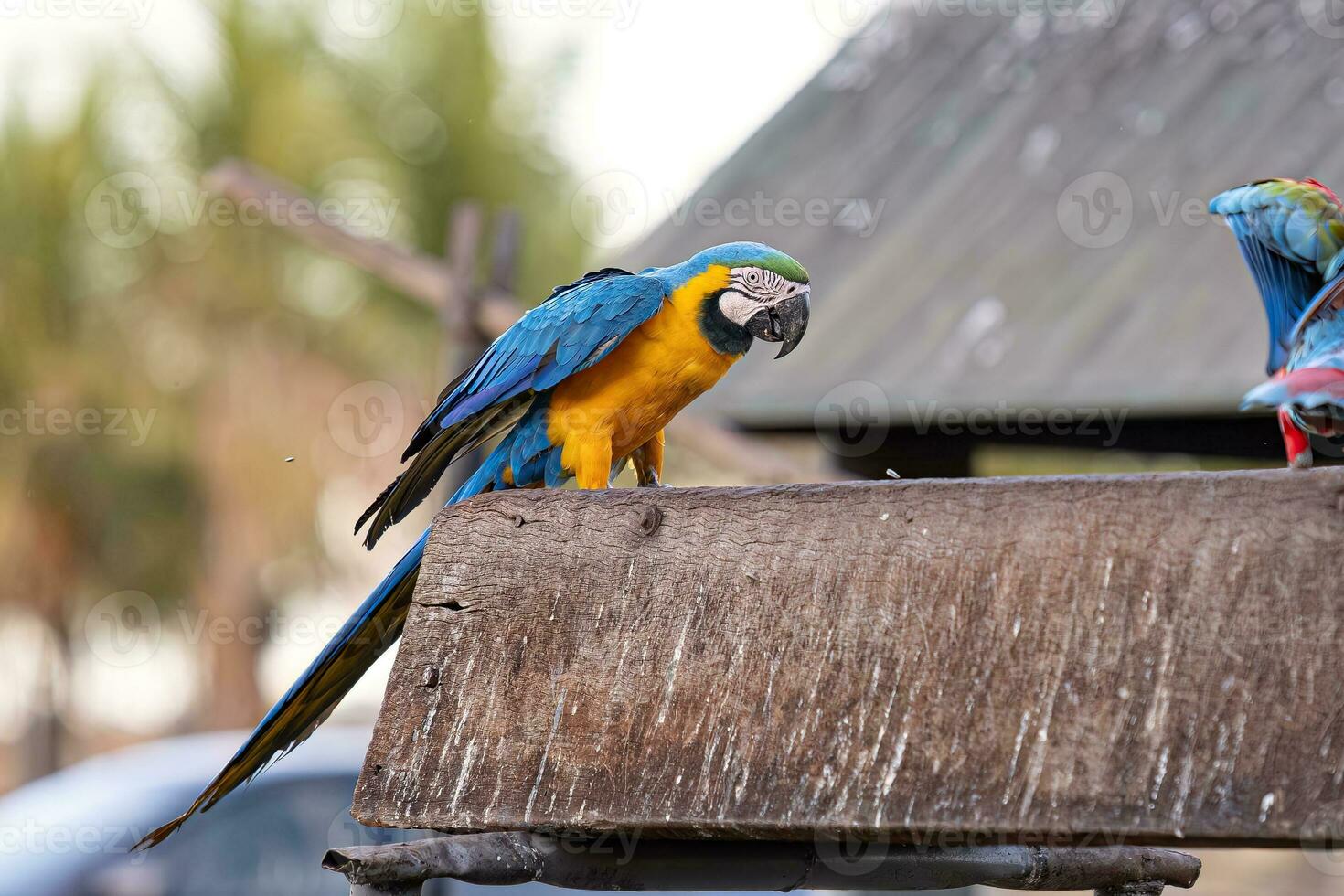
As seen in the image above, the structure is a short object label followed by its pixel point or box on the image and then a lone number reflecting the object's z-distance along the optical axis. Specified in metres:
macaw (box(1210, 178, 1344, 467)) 4.53
